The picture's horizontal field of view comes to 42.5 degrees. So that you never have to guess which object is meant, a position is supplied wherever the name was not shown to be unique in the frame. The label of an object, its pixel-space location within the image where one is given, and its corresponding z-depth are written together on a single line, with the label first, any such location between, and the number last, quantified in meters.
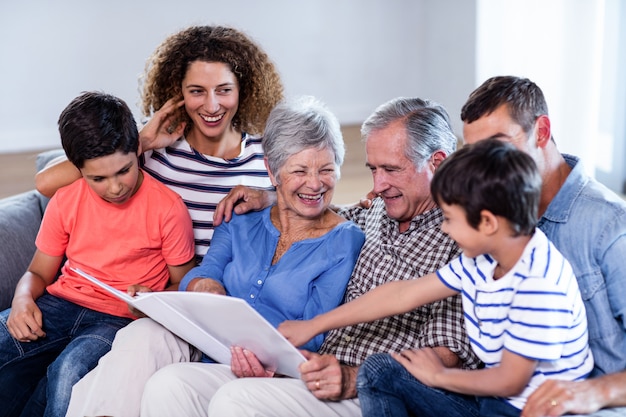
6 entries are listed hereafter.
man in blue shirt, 1.69
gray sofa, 2.50
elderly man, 1.83
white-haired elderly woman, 1.95
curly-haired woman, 2.50
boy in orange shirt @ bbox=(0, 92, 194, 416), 2.14
